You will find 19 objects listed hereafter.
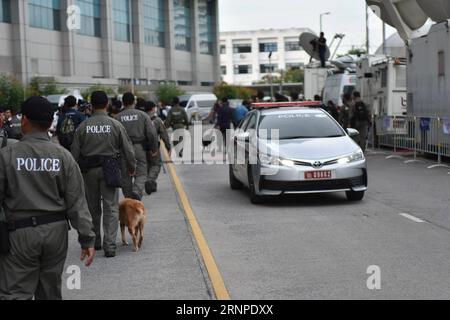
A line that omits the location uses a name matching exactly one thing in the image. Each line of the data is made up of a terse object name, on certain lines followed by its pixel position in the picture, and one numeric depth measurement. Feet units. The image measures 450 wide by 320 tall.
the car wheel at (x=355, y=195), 42.70
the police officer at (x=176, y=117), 71.67
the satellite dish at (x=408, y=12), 75.51
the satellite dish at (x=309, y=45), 109.40
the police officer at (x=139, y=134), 41.70
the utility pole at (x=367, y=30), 137.84
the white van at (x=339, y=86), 97.04
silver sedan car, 40.91
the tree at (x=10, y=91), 143.95
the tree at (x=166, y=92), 214.69
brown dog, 30.86
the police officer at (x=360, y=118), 72.49
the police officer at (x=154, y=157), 47.14
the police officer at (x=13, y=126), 45.34
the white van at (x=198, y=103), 164.35
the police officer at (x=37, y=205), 16.97
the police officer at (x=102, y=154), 30.01
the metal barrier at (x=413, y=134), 63.36
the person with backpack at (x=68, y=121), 45.93
